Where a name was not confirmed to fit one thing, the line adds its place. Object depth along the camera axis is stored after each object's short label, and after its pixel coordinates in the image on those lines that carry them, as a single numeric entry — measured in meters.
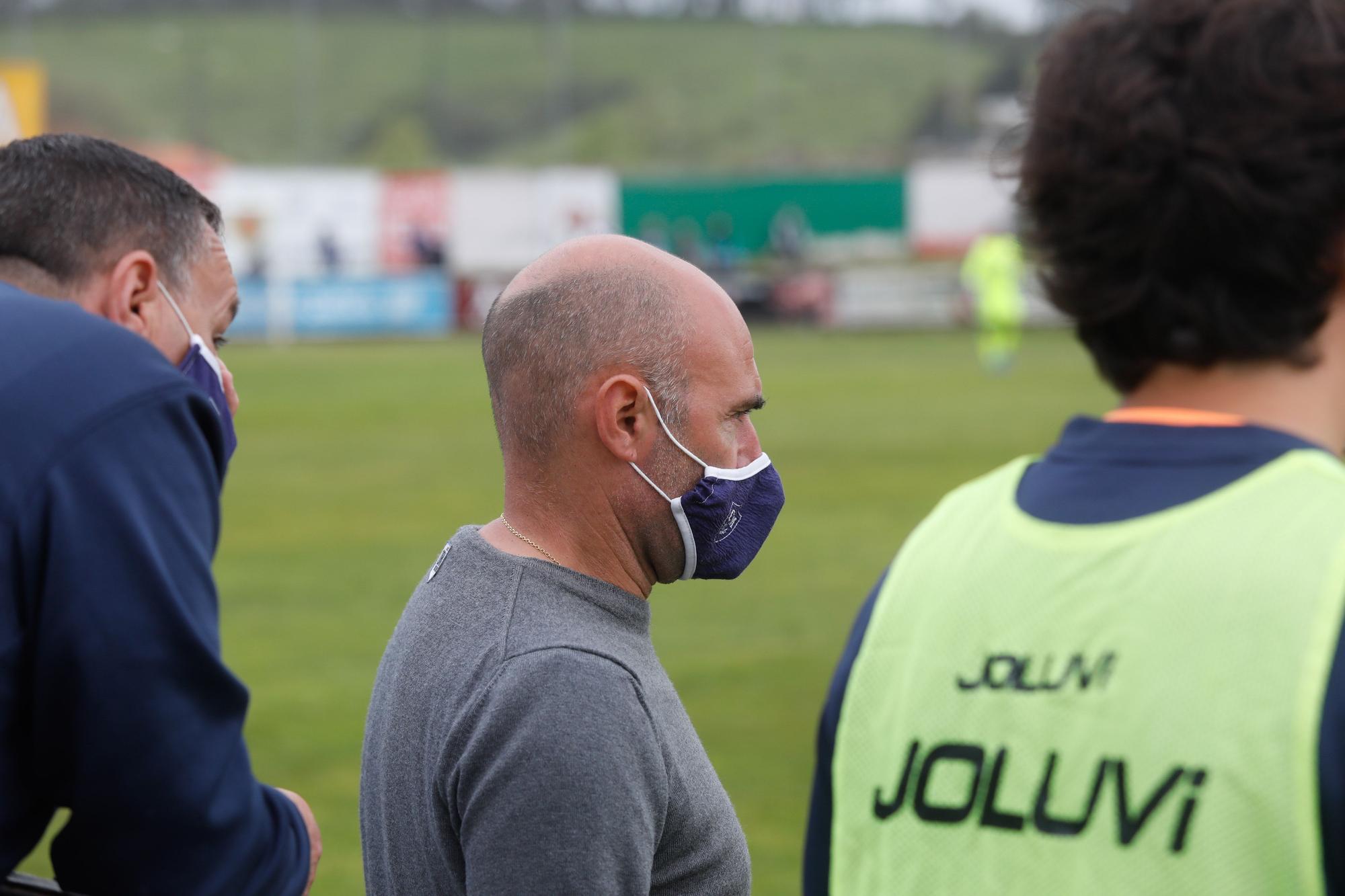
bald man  3.09
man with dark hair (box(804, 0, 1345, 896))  2.80
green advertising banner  43.41
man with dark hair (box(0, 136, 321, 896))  3.13
